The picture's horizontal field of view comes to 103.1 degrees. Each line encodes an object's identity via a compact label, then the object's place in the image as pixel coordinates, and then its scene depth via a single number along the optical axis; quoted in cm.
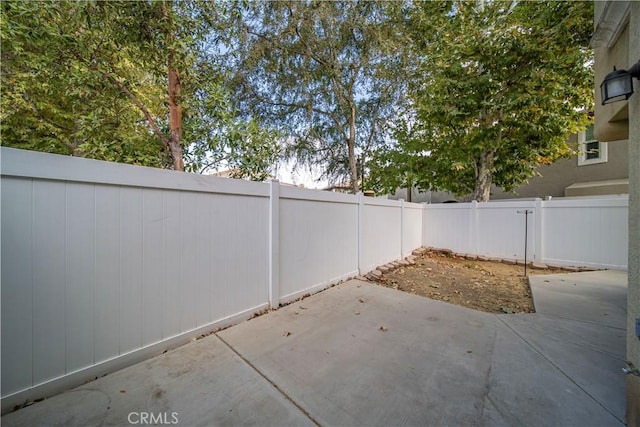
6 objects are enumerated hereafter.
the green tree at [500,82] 611
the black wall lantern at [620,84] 160
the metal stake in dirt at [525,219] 629
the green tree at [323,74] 580
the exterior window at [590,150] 928
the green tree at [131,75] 274
